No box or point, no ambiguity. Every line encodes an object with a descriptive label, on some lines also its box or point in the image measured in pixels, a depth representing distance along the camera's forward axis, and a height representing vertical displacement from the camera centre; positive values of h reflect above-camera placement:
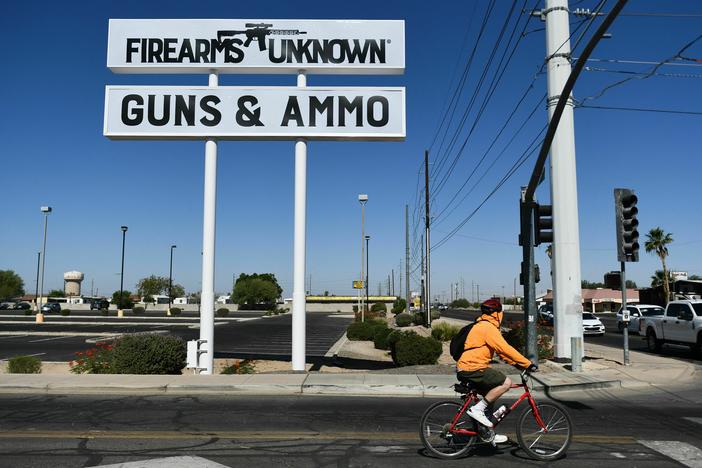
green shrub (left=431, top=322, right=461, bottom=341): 27.59 -2.08
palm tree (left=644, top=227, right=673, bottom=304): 67.69 +5.65
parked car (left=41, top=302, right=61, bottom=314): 69.69 -2.43
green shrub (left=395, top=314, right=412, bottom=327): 46.25 -2.52
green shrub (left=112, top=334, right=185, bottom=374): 14.20 -1.65
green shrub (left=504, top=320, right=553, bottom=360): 18.32 -1.67
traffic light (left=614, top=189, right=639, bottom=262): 16.05 +1.83
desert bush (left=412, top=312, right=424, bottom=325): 44.58 -2.36
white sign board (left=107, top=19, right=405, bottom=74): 15.60 +6.60
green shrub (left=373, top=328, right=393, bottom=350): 25.80 -2.23
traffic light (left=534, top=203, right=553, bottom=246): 15.10 +1.75
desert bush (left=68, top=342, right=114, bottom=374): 14.69 -1.91
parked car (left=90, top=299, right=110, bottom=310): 73.90 -2.31
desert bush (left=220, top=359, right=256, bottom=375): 15.16 -2.13
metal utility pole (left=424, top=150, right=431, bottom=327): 39.09 +2.80
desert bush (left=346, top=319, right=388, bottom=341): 29.86 -2.18
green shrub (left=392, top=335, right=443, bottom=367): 16.80 -1.81
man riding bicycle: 6.41 -0.80
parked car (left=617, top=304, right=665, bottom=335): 30.85 -1.25
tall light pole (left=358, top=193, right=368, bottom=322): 40.03 +6.28
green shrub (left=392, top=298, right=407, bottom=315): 73.81 -2.25
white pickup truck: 19.09 -1.27
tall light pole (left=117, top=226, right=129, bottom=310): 58.08 +5.42
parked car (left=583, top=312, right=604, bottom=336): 32.25 -2.07
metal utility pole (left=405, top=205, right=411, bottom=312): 65.56 +4.18
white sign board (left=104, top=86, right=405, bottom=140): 15.48 +4.79
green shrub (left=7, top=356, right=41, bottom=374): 14.97 -2.00
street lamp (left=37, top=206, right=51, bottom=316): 45.66 +3.00
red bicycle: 6.53 -1.59
